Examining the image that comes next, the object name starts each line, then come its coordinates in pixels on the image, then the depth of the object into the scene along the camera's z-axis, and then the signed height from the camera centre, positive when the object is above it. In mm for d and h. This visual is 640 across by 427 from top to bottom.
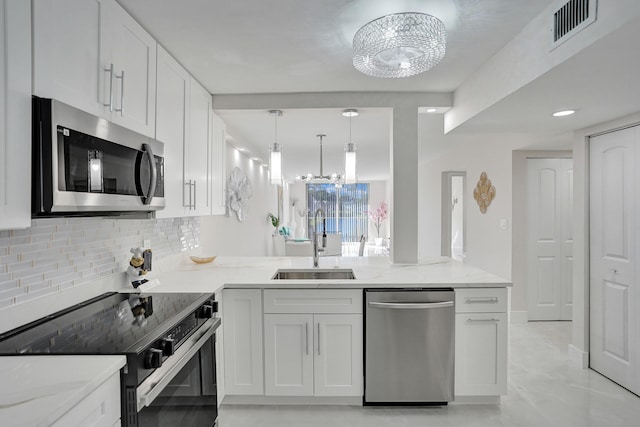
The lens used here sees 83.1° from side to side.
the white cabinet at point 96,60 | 1186 +611
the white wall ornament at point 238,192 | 4719 +297
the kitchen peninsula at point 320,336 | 2348 -798
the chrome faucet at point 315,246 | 2918 -264
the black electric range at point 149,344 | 1220 -491
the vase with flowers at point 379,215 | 11969 -48
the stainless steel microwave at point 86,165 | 1139 +182
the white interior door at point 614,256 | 2621 -326
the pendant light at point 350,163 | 3244 +457
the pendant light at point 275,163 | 3307 +465
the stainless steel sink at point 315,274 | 2850 -484
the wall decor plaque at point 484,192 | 4710 +286
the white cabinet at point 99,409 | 953 -560
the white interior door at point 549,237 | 4223 -274
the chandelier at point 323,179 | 6379 +623
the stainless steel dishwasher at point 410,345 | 2330 -853
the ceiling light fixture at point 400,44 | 1610 +790
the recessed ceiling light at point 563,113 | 2455 +698
